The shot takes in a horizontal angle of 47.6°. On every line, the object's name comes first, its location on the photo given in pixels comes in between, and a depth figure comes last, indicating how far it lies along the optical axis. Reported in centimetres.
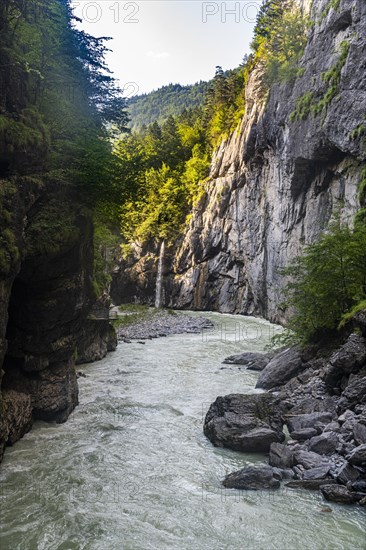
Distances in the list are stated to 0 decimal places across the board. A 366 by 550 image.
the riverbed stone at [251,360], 1939
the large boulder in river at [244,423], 1030
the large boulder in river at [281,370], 1577
